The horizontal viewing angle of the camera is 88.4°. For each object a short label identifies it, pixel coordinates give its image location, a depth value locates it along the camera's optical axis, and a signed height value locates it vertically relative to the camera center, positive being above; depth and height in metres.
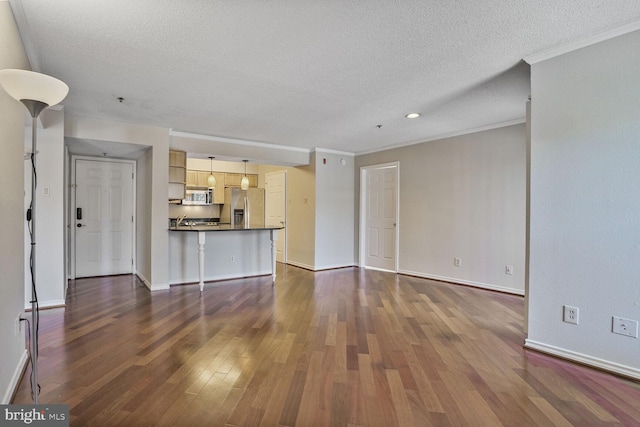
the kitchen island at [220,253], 4.89 -0.65
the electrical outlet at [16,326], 2.08 -0.75
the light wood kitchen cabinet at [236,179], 7.71 +0.80
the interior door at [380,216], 6.05 -0.05
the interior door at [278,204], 7.08 +0.20
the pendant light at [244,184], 6.50 +0.57
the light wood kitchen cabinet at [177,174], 4.78 +0.56
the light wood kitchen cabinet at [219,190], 7.58 +0.52
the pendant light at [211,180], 6.36 +0.63
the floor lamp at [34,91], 1.53 +0.59
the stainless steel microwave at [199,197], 7.14 +0.34
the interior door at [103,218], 5.36 -0.10
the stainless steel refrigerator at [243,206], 7.38 +0.15
